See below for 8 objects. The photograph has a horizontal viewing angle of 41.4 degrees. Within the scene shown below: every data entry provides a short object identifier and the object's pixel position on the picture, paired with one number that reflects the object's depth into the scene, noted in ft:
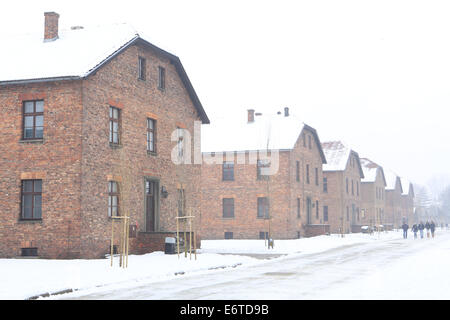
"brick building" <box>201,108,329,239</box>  143.23
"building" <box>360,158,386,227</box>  236.63
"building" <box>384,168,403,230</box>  293.86
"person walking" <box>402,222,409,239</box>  160.29
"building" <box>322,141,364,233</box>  195.21
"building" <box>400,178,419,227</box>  337.15
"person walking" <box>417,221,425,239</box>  155.53
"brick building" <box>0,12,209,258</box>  73.46
